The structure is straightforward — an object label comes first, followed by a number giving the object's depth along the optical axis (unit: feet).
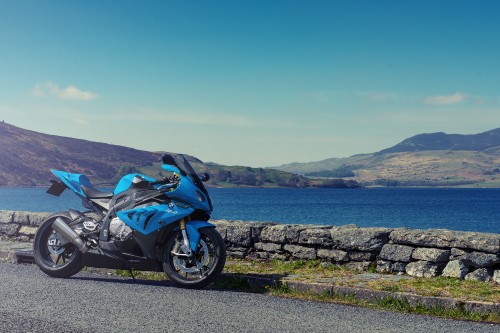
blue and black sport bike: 28.27
